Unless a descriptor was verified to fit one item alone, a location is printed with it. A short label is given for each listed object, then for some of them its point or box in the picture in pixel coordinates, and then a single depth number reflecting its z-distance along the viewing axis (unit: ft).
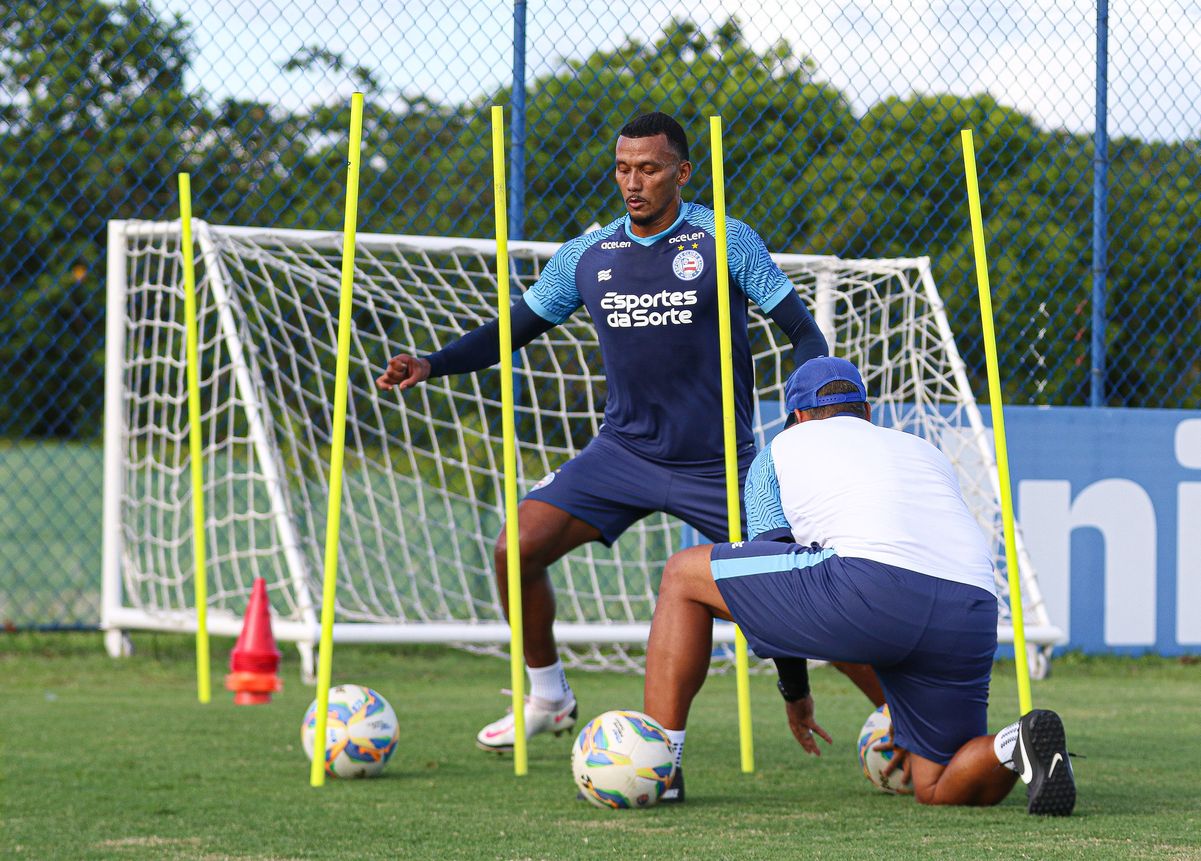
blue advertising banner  56.59
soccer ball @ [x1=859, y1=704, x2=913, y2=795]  29.21
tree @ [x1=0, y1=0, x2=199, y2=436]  54.54
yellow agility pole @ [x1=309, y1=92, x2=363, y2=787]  29.66
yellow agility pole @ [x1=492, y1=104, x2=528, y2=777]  29.84
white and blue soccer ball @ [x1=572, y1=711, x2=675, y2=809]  27.25
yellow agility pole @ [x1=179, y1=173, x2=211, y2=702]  33.45
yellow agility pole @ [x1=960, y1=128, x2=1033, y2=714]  29.68
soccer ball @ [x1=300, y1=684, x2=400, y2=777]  31.48
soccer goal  51.62
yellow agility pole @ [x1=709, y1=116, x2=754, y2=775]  30.04
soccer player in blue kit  31.14
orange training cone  33.86
